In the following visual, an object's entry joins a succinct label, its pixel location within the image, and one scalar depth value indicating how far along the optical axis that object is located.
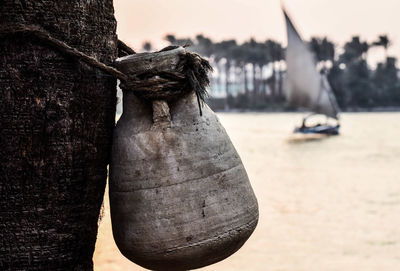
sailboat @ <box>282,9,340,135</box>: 38.97
